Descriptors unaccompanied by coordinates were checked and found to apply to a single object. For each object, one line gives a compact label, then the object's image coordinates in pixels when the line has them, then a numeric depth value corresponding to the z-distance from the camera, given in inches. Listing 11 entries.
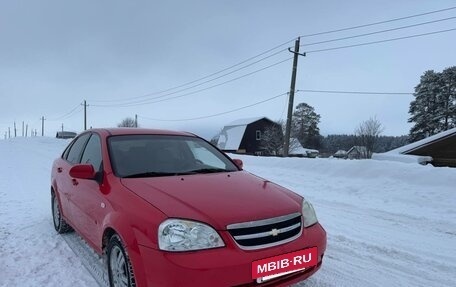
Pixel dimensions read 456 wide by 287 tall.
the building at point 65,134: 2373.6
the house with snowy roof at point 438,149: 893.8
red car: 110.0
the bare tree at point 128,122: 3317.9
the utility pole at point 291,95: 945.5
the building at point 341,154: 2618.1
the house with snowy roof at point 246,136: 2370.8
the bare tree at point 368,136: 2421.3
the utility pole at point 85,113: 2482.3
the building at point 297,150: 2619.6
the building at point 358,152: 2370.8
